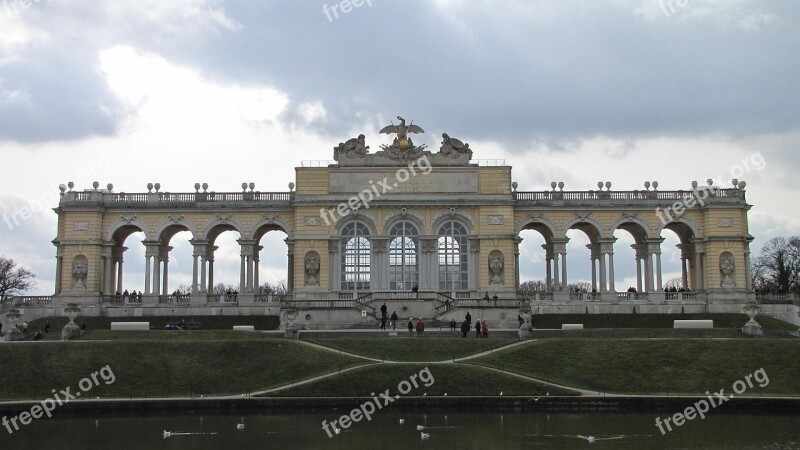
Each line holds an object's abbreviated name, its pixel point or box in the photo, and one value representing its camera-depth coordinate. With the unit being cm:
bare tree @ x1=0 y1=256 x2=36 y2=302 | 9956
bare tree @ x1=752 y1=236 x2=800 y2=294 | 9275
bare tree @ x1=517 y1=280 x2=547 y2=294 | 14165
